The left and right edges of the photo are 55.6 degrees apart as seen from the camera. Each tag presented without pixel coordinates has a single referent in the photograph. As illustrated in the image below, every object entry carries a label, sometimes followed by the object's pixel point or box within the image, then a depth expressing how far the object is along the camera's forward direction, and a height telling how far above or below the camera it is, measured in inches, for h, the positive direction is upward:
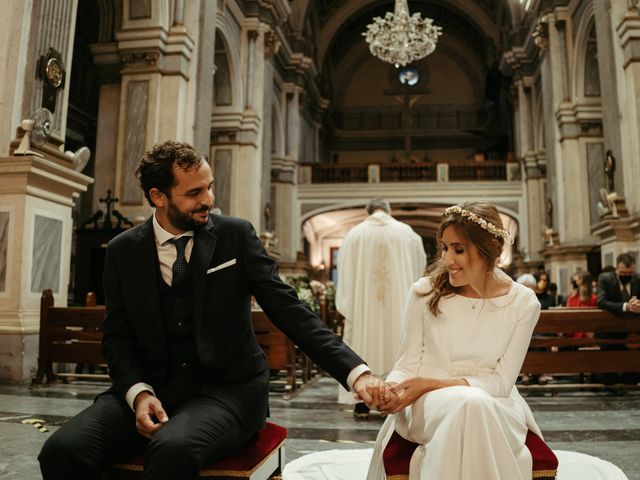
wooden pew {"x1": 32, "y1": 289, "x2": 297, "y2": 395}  252.2 -11.3
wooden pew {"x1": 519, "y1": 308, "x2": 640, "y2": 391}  243.0 -10.8
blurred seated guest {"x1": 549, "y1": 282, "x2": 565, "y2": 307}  390.9 +13.7
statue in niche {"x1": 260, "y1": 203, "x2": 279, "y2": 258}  632.4 +82.9
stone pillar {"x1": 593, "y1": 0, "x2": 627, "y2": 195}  414.3 +164.9
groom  81.0 -1.5
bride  79.3 -7.9
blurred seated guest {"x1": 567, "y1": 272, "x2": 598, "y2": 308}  313.3 +13.3
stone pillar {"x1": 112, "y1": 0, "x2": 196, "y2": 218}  409.1 +152.9
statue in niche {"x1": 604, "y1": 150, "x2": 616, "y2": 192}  428.1 +105.3
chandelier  553.0 +255.8
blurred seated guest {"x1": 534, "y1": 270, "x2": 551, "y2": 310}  356.4 +16.0
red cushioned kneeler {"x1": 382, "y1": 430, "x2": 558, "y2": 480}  84.0 -20.1
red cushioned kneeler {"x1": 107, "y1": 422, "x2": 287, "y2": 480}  76.0 -19.4
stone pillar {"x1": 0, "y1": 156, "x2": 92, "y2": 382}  249.1 +24.4
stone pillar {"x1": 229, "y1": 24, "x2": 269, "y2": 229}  622.2 +169.1
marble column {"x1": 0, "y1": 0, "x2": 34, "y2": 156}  255.4 +104.6
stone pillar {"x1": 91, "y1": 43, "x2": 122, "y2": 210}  418.6 +137.1
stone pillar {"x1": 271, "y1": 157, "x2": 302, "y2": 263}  811.4 +143.1
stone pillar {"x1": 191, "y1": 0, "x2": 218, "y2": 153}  438.3 +173.0
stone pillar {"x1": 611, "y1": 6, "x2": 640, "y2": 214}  390.3 +144.0
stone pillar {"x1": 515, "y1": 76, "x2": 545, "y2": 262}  762.8 +174.0
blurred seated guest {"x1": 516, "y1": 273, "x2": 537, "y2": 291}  321.4 +18.6
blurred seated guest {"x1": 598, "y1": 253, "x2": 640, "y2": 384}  245.3 +9.9
